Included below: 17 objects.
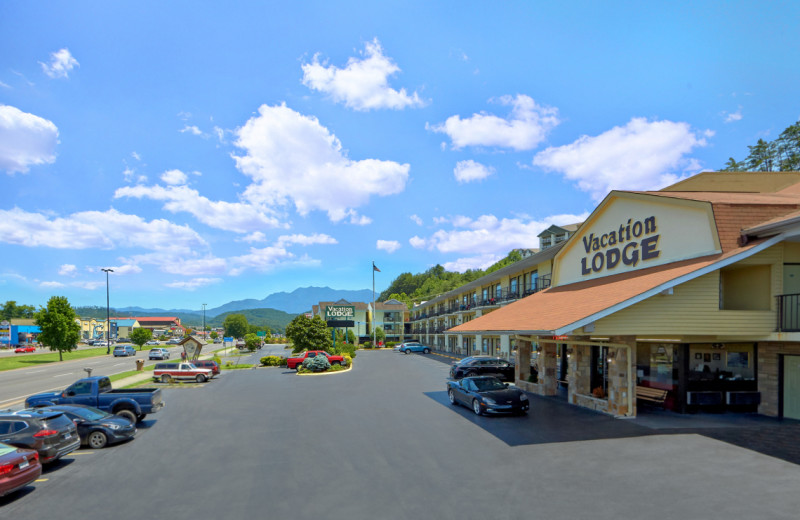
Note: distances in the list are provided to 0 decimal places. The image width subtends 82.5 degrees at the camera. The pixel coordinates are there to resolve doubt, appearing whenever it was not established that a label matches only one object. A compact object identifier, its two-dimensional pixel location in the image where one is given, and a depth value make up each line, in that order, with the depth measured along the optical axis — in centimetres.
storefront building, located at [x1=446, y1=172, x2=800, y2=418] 1599
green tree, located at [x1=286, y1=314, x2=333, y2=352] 4481
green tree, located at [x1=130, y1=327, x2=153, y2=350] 6825
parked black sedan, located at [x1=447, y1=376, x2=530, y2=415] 1756
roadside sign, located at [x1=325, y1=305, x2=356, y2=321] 5481
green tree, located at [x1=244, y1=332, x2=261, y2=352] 6938
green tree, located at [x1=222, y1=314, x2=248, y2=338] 13038
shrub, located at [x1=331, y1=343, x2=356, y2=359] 5005
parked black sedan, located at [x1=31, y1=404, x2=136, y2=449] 1400
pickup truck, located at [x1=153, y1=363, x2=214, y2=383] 3148
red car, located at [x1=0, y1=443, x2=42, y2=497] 937
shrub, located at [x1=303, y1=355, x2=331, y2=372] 3603
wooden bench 1881
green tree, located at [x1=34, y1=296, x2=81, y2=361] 4966
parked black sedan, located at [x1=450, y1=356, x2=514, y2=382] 2967
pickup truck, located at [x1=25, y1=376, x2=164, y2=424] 1700
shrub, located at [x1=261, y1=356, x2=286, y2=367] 4384
